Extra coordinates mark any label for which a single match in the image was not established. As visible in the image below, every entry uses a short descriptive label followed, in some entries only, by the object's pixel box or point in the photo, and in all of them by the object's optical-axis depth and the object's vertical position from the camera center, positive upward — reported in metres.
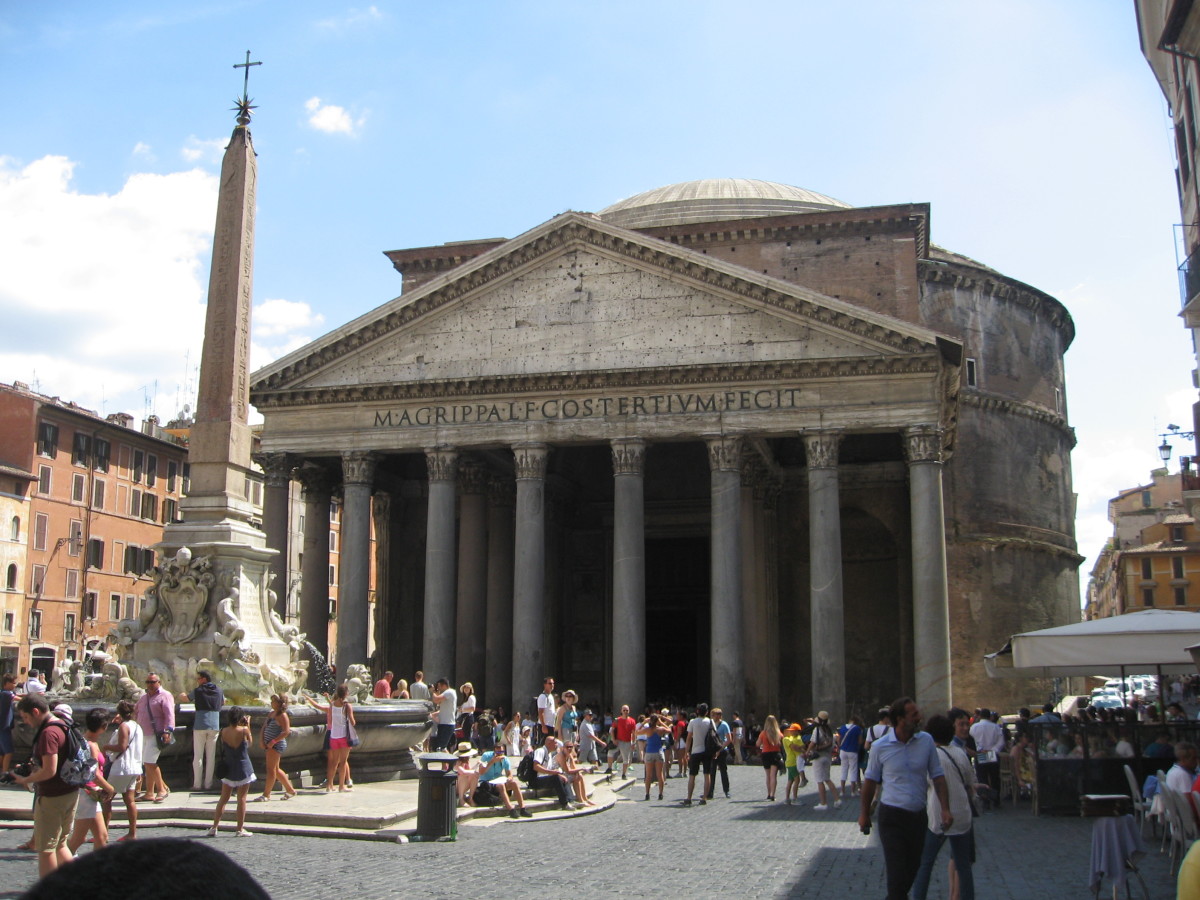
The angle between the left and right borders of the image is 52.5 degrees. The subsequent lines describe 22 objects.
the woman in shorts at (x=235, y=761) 9.16 -0.93
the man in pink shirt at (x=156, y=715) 9.43 -0.61
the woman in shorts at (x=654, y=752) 15.96 -1.51
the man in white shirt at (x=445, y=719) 15.48 -1.05
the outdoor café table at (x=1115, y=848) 7.75 -1.34
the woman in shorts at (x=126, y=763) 8.24 -0.86
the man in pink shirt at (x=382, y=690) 17.34 -0.77
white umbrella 13.38 -0.07
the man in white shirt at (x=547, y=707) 19.41 -1.12
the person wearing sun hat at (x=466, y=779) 12.45 -1.45
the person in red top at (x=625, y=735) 19.36 -1.61
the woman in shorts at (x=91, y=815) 7.08 -1.04
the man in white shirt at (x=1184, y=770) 9.46 -1.04
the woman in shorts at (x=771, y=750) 15.38 -1.42
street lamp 27.70 +4.27
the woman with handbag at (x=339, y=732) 11.48 -0.90
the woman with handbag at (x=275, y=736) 10.23 -0.85
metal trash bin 10.02 -1.34
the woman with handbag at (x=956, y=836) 6.71 -1.10
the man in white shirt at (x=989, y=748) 15.49 -1.44
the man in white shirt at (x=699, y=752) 15.15 -1.44
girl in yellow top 15.13 -1.50
